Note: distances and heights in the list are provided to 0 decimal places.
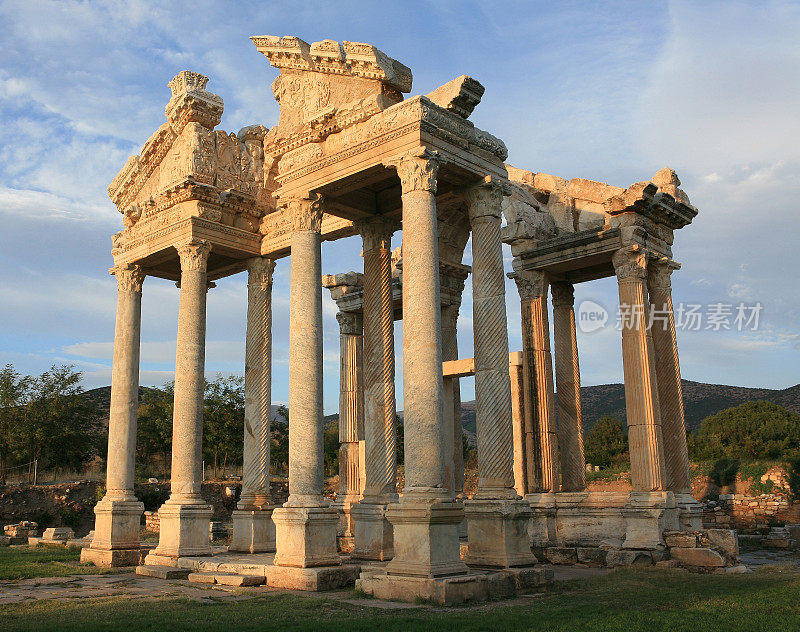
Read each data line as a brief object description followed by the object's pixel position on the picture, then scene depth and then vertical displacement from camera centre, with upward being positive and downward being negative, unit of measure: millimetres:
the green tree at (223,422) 45125 +2641
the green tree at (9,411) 39156 +3284
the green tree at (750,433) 45656 +1027
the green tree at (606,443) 51531 +690
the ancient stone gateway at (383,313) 12562 +3299
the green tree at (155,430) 46062 +2327
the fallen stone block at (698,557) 15945 -2383
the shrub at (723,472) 32406 -1019
